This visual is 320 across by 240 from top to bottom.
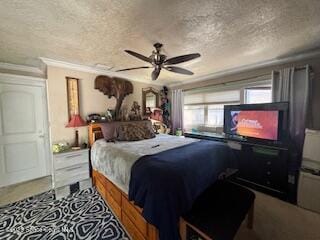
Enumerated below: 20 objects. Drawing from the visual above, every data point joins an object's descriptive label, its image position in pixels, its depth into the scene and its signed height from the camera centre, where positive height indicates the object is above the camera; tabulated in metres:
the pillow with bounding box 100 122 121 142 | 2.91 -0.37
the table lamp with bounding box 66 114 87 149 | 2.81 -0.22
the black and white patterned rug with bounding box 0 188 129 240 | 1.75 -1.41
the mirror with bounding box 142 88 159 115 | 4.18 +0.36
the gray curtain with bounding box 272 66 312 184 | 2.40 +0.19
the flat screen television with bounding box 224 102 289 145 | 2.51 -0.21
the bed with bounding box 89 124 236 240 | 1.34 -0.71
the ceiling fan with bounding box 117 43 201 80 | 1.93 +0.69
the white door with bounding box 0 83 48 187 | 2.84 -0.44
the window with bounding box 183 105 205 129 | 4.25 -0.15
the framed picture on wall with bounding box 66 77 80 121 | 2.96 +0.31
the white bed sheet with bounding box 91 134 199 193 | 1.82 -0.59
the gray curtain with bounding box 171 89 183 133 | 4.53 +0.06
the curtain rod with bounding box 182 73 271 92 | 2.97 +0.66
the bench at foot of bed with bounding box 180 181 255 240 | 1.16 -0.89
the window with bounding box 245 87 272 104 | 3.09 +0.34
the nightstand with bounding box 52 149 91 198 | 2.49 -1.05
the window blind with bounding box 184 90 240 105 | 3.55 +0.36
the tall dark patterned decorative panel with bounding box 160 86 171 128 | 4.69 +0.15
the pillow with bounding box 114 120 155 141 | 2.91 -0.41
